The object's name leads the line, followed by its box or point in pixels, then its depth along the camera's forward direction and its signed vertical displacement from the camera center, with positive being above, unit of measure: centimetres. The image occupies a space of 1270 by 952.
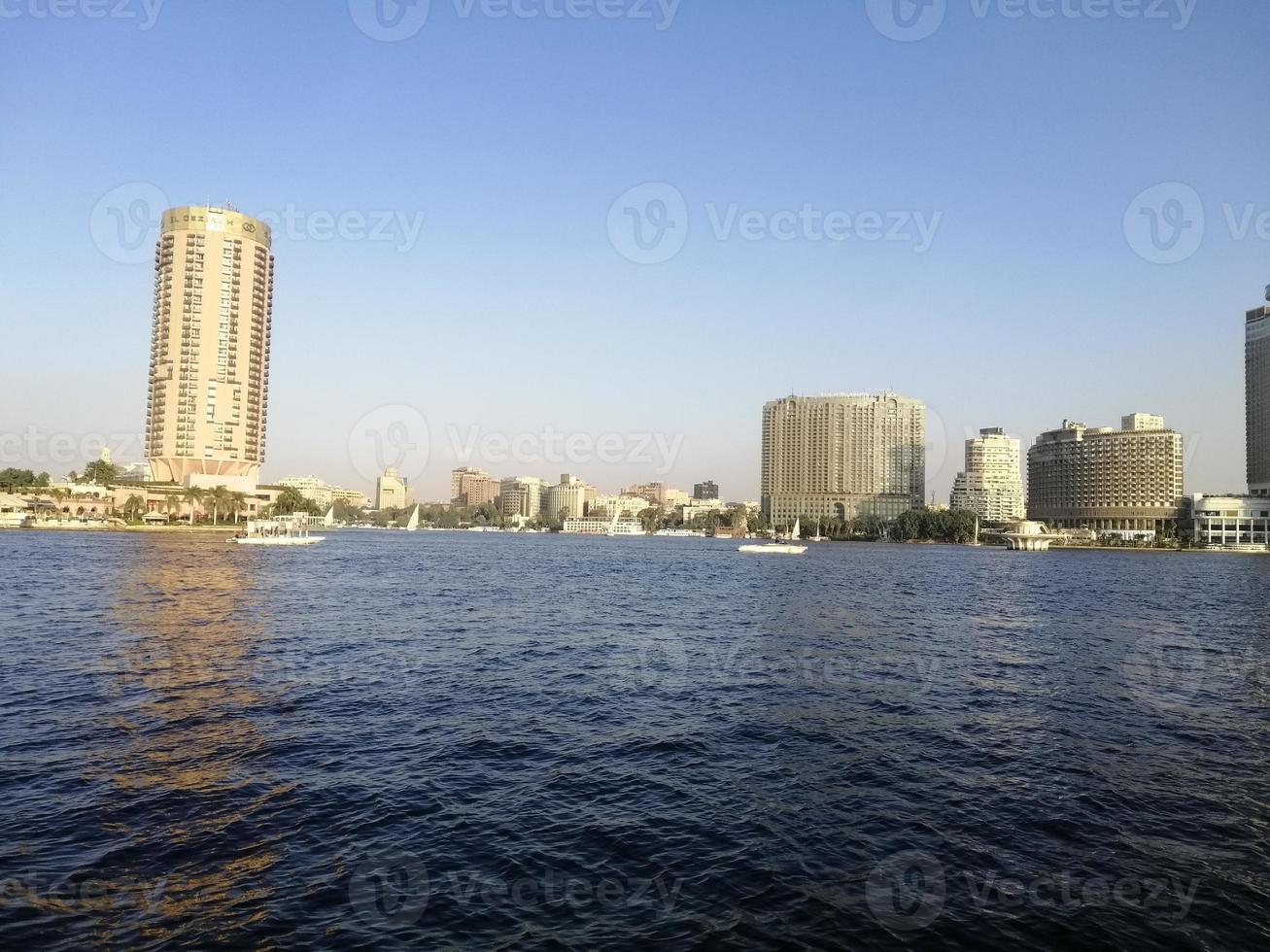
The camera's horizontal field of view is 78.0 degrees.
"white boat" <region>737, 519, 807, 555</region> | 17922 -817
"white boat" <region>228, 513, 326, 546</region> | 14875 -678
